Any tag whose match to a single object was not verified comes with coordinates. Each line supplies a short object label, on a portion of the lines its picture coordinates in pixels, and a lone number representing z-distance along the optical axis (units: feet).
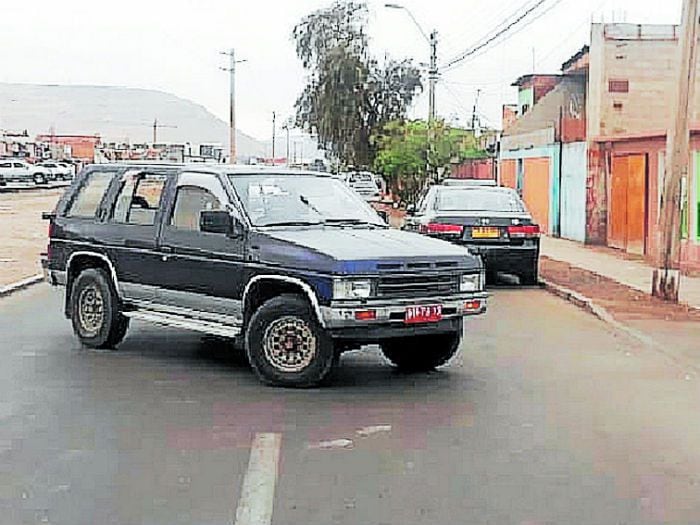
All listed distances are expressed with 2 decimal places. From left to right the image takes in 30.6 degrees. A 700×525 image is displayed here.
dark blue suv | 32.58
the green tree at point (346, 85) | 200.23
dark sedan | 62.54
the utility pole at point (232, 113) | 284.00
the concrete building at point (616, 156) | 81.56
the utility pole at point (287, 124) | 208.13
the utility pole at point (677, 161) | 51.34
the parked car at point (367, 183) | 169.51
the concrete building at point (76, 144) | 375.86
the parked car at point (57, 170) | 251.60
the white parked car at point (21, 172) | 234.17
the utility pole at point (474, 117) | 240.12
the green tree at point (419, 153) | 141.90
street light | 139.33
